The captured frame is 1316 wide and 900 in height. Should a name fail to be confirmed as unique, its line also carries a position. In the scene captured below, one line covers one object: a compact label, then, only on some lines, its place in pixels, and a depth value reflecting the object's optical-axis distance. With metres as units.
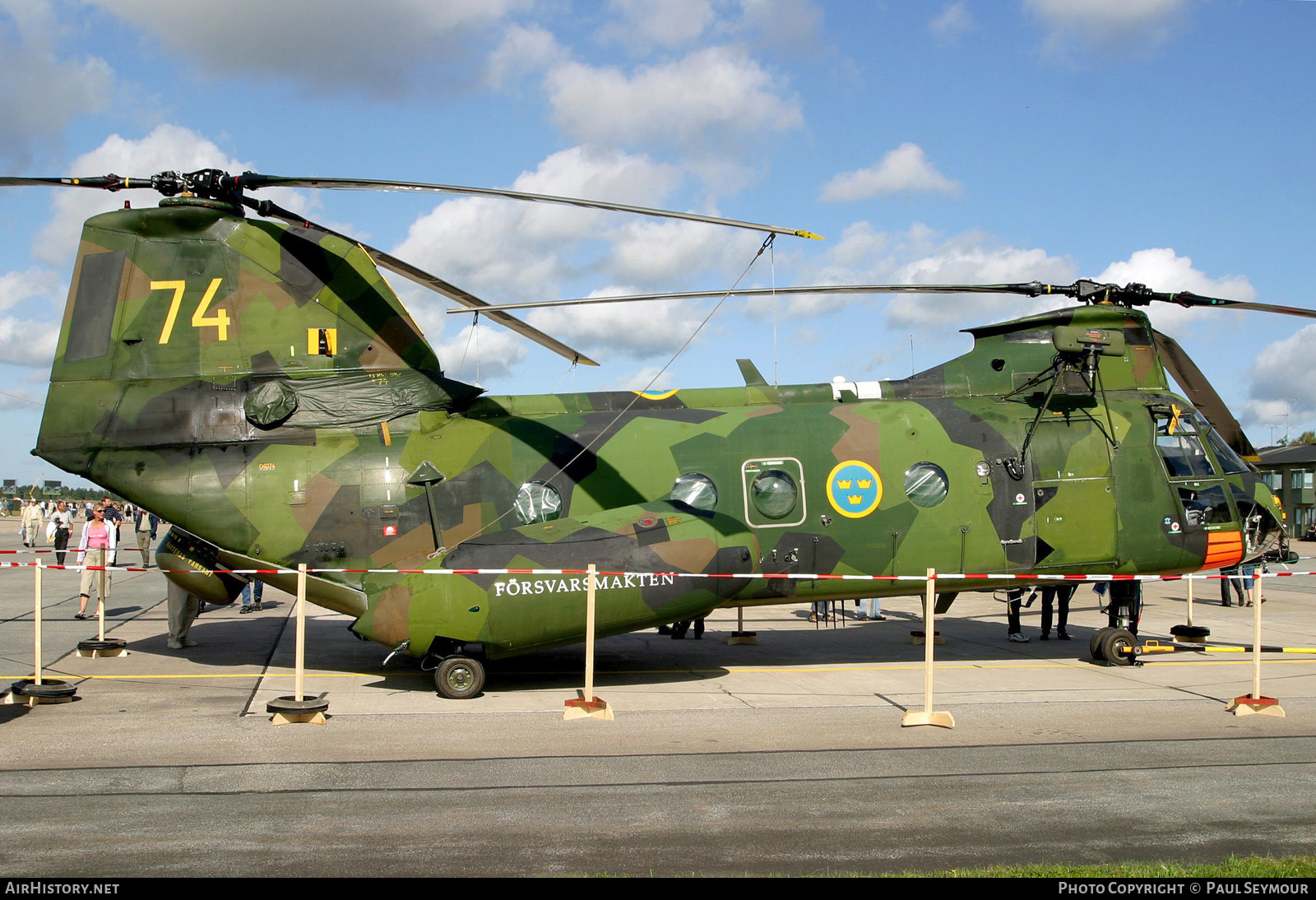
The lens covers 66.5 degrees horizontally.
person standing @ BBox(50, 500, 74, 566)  27.41
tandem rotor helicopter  11.95
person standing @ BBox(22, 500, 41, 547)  39.81
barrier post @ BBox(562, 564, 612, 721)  9.96
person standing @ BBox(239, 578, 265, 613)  20.33
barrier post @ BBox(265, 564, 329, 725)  9.54
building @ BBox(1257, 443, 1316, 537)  48.56
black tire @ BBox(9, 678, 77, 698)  10.18
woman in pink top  17.77
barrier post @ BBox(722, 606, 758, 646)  15.47
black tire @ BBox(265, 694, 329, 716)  9.52
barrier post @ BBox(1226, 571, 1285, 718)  10.08
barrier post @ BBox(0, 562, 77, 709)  10.16
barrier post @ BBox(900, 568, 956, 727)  9.56
